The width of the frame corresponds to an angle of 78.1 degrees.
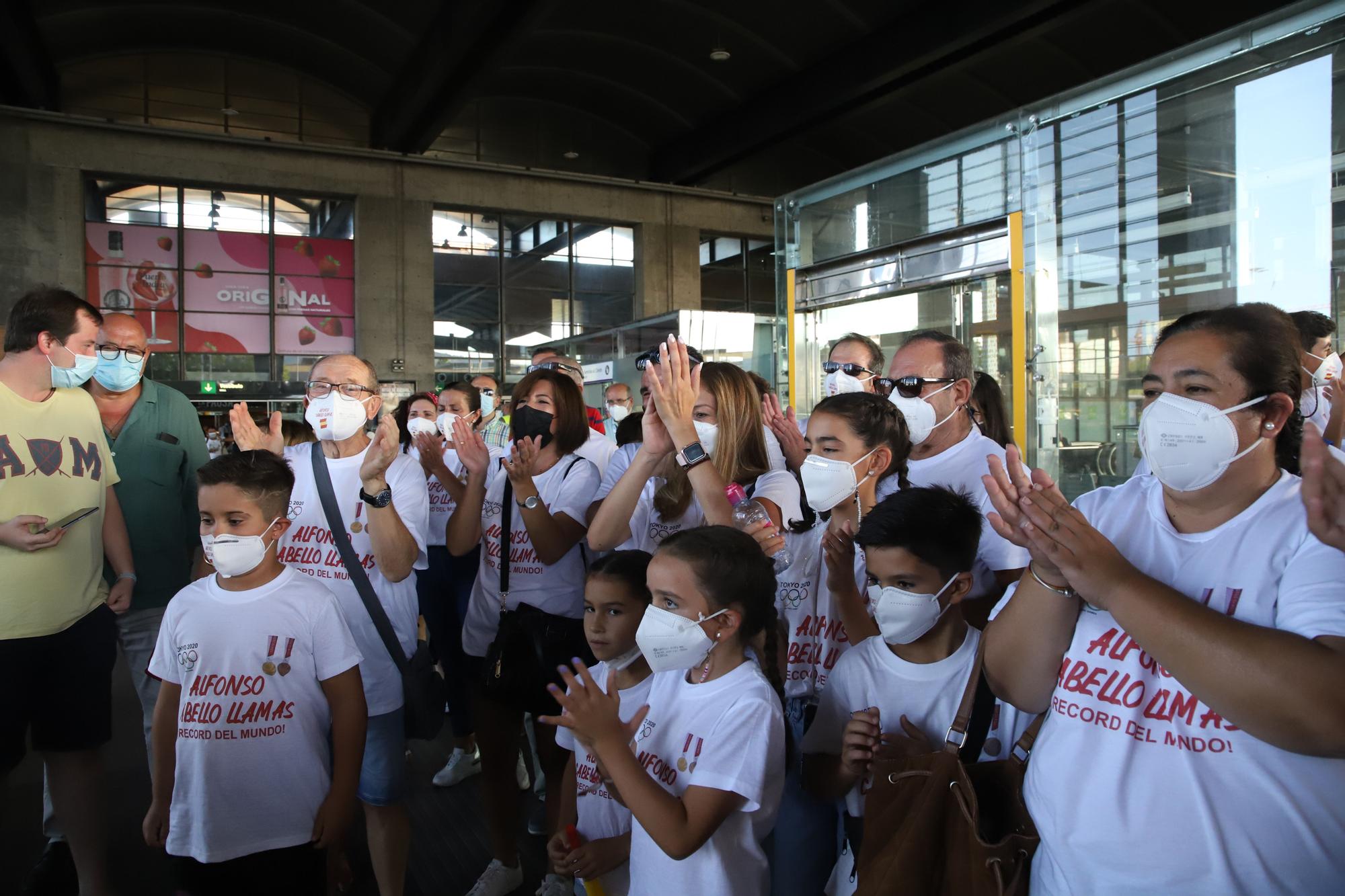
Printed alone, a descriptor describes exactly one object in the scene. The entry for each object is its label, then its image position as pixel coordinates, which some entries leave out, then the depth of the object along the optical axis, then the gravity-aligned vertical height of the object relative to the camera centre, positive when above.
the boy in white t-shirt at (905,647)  1.90 -0.51
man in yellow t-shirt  2.84 -0.45
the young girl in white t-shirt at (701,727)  1.71 -0.65
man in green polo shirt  3.45 -0.16
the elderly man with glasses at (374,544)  2.74 -0.35
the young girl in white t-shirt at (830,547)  2.23 -0.32
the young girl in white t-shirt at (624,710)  2.07 -0.73
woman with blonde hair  2.46 -0.08
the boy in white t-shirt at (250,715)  2.18 -0.75
